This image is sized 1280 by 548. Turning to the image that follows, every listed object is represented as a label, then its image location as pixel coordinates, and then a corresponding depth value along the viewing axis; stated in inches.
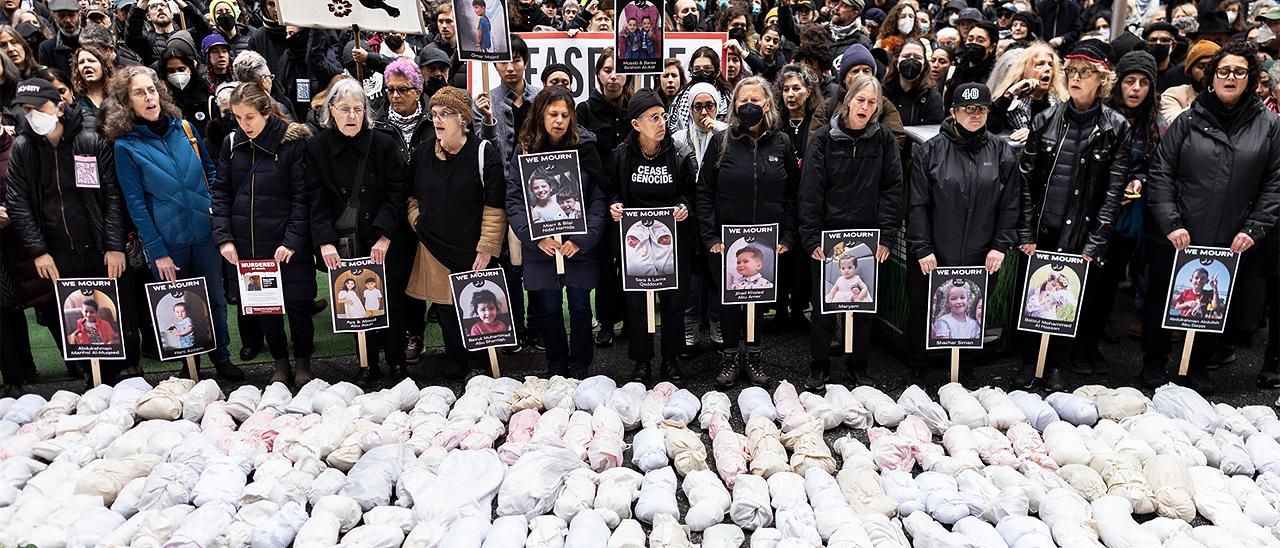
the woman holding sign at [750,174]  203.2
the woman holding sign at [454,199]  205.8
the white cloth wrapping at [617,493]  165.6
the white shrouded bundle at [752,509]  164.7
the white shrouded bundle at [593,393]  207.3
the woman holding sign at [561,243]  204.7
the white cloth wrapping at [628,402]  202.5
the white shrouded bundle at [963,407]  197.9
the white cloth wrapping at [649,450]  182.2
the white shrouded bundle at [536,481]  167.0
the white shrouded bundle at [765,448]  176.9
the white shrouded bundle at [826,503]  157.3
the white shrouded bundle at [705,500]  164.4
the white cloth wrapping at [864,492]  164.1
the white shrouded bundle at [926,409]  198.5
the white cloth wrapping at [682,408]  202.5
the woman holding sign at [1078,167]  201.3
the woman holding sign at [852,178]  203.0
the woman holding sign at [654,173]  202.5
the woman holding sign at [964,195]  202.2
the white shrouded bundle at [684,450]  181.3
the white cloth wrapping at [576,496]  164.7
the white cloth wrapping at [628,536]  151.6
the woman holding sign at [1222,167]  201.8
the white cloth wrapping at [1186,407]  196.5
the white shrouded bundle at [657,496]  165.8
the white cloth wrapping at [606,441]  181.6
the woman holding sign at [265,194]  207.3
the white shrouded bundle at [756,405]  203.0
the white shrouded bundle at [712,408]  201.9
